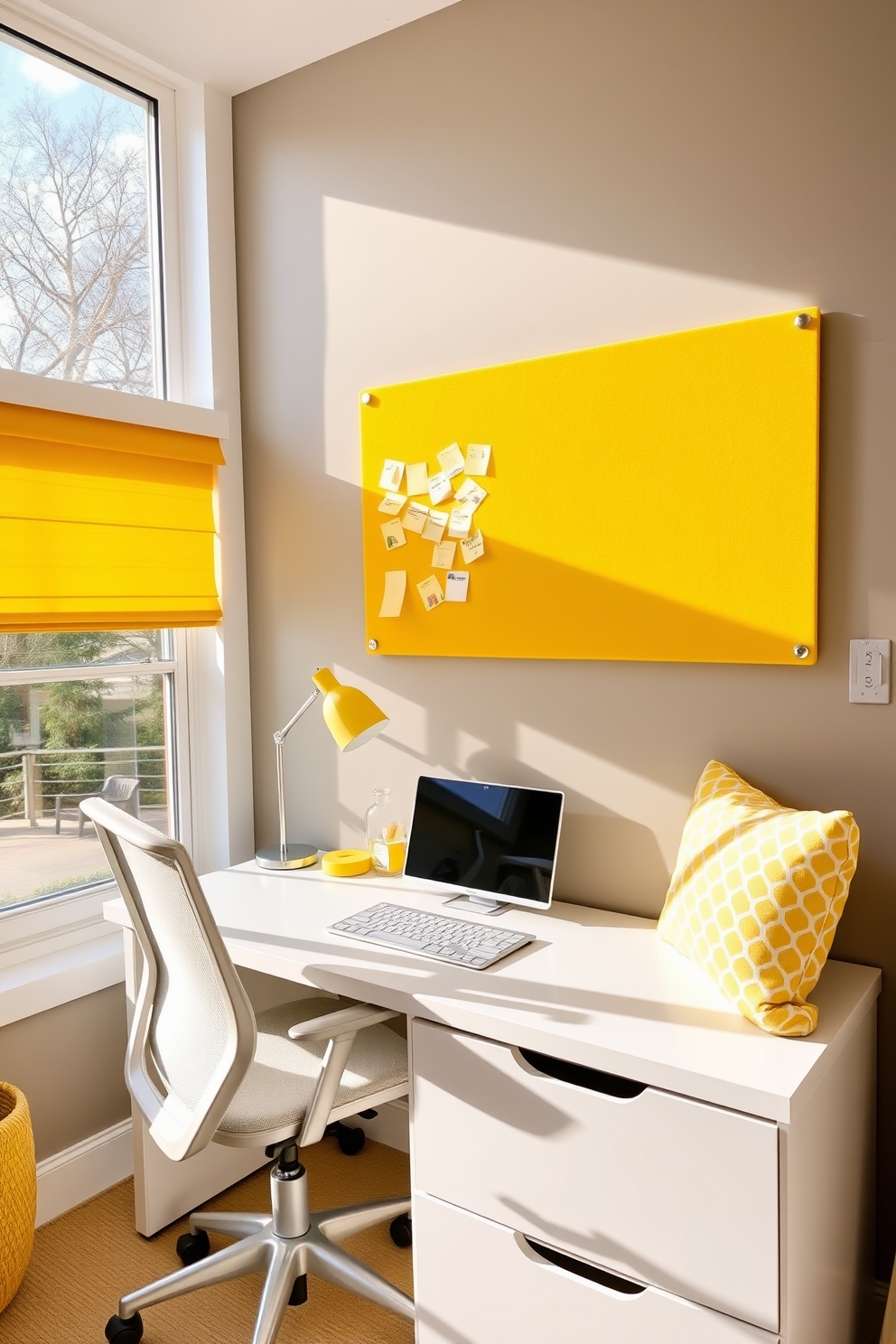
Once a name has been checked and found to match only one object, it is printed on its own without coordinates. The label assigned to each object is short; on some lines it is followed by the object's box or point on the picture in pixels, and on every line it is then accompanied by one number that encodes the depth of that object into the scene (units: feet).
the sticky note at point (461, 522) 7.22
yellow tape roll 7.47
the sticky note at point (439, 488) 7.31
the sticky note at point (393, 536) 7.61
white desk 4.37
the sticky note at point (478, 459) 7.09
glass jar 7.54
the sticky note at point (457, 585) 7.28
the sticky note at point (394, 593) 7.61
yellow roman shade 7.06
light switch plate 5.65
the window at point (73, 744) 7.34
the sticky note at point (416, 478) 7.45
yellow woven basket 6.15
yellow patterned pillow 4.83
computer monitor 6.67
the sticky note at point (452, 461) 7.23
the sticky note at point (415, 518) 7.45
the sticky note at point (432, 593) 7.42
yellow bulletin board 5.88
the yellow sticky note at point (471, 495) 7.16
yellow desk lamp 6.85
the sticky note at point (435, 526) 7.36
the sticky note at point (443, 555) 7.34
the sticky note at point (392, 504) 7.59
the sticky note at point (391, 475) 7.58
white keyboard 5.80
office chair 5.12
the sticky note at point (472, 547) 7.18
